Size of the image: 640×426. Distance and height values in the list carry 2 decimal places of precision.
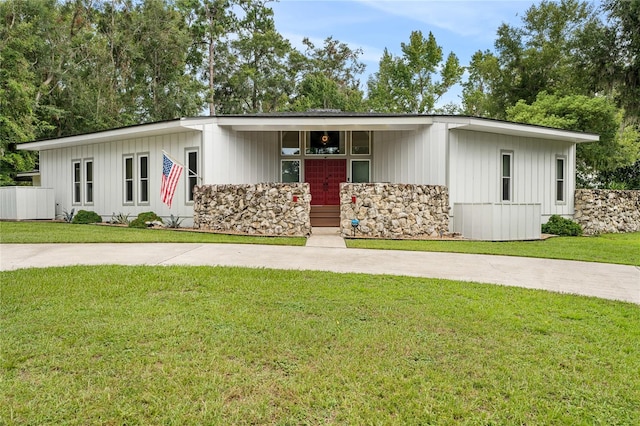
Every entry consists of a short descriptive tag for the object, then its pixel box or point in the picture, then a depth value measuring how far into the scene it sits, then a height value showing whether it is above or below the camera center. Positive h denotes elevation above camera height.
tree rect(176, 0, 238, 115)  28.62 +12.20
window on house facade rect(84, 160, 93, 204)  14.70 +0.66
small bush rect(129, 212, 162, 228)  12.31 -0.62
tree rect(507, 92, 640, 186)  17.28 +3.40
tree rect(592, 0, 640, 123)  18.38 +6.87
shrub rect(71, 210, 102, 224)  13.78 -0.61
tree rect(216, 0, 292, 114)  29.86 +10.34
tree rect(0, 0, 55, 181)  15.68 +4.88
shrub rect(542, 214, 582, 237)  12.68 -0.90
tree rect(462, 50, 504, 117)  25.55 +8.11
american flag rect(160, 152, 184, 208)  11.01 +0.67
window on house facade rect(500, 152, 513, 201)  12.86 +0.76
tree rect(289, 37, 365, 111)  29.39 +10.40
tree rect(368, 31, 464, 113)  28.38 +8.97
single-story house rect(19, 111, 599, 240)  11.61 +1.32
